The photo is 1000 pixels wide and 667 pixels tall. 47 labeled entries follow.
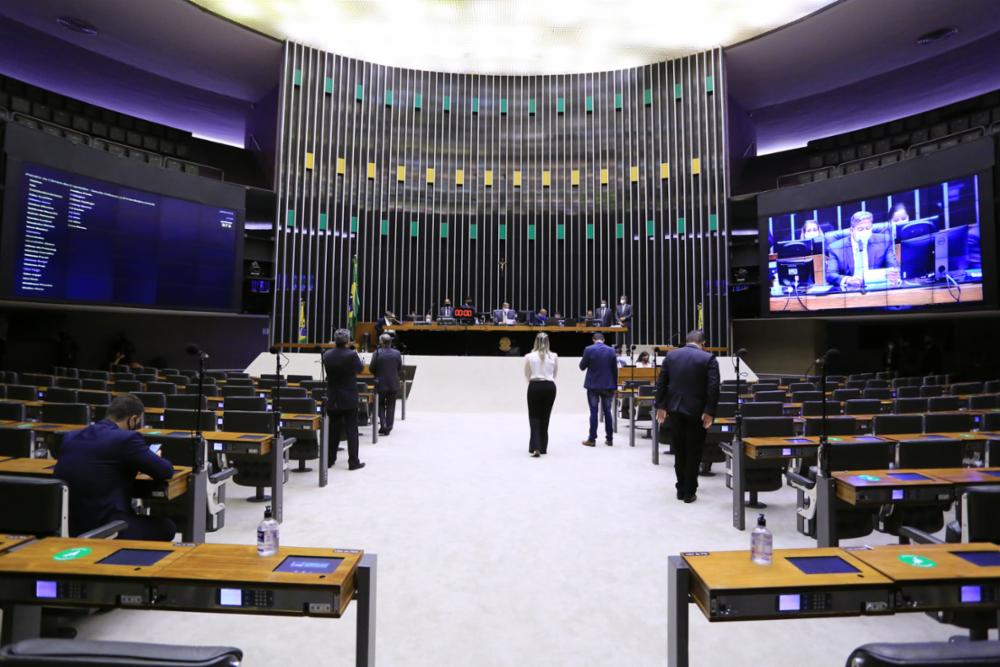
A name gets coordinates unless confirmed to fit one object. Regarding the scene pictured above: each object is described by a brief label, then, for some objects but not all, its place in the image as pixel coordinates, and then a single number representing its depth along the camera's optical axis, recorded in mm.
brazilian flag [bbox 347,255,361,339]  15688
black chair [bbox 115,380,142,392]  7051
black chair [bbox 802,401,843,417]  5676
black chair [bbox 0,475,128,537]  2207
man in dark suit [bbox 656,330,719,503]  4641
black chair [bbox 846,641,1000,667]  989
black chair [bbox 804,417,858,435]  4516
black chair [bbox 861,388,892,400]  7445
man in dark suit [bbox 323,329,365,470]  5574
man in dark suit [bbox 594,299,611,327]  13625
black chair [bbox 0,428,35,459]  3633
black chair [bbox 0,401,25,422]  4730
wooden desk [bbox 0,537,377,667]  1642
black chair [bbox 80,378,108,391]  7264
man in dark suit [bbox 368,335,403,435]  7789
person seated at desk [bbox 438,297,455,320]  14500
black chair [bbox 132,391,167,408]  5676
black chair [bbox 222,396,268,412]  5352
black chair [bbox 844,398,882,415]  5793
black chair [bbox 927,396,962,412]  5906
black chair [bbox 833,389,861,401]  7428
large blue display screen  11102
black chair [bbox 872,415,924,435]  4438
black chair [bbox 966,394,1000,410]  6395
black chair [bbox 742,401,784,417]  5566
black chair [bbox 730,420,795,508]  4500
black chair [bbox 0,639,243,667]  962
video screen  11531
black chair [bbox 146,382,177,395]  6877
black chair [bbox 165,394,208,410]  5492
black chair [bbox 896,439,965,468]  3469
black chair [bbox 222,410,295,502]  4555
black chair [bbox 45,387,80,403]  5842
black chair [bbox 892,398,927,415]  5797
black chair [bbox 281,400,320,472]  5434
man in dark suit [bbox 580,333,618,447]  7336
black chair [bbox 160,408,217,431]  4523
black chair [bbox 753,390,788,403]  6698
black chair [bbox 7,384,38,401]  6383
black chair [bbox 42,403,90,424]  4734
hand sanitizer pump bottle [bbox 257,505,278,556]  1859
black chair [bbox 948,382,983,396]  8688
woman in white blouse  6531
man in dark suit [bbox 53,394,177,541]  2580
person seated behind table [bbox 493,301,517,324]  13898
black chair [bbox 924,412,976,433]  4539
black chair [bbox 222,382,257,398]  6866
